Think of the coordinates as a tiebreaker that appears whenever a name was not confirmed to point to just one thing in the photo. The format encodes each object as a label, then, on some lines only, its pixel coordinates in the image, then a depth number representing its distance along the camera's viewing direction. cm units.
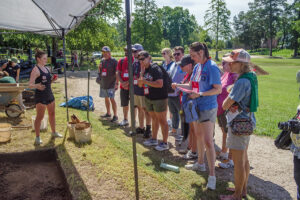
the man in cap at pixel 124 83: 662
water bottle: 420
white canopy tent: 505
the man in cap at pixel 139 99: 608
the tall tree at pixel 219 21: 4962
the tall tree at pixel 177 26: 9250
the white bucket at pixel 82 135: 542
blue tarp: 884
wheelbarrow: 654
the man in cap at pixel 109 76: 724
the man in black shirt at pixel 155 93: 489
